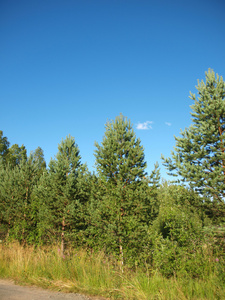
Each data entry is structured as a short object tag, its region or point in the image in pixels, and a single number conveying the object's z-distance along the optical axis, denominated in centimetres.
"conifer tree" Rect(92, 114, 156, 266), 771
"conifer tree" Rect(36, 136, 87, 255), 1123
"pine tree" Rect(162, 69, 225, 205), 615
